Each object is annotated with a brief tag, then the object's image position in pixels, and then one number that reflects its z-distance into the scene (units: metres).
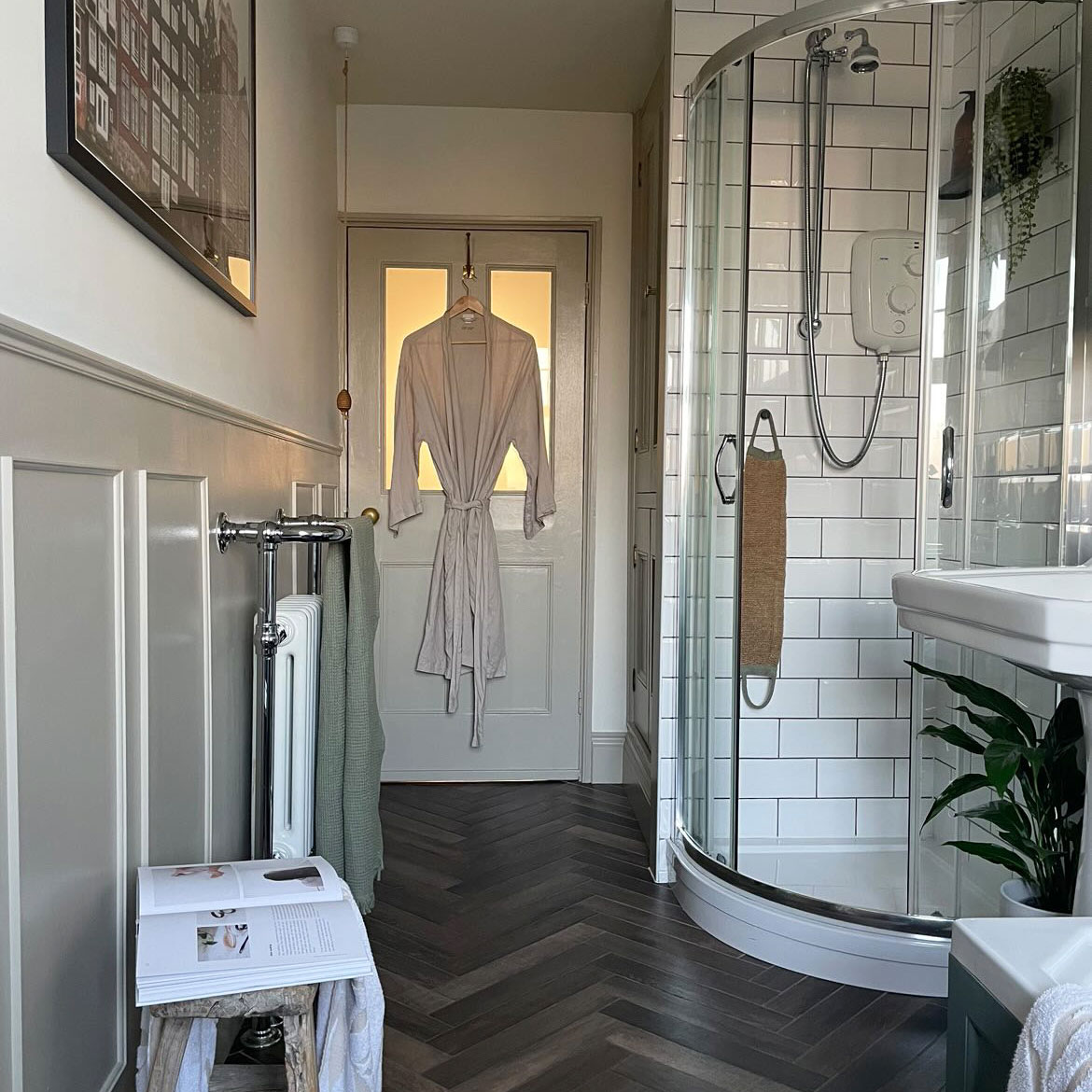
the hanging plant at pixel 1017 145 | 2.28
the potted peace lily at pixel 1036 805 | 2.06
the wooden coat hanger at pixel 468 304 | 3.90
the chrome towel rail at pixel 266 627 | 1.99
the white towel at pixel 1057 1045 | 1.01
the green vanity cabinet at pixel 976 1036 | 1.23
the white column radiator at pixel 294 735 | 2.13
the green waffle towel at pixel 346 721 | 2.28
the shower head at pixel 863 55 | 2.44
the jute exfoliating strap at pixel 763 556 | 2.59
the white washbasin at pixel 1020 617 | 1.42
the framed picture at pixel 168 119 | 1.18
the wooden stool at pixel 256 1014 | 1.25
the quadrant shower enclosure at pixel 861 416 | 2.31
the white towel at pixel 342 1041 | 1.40
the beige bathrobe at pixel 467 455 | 3.92
